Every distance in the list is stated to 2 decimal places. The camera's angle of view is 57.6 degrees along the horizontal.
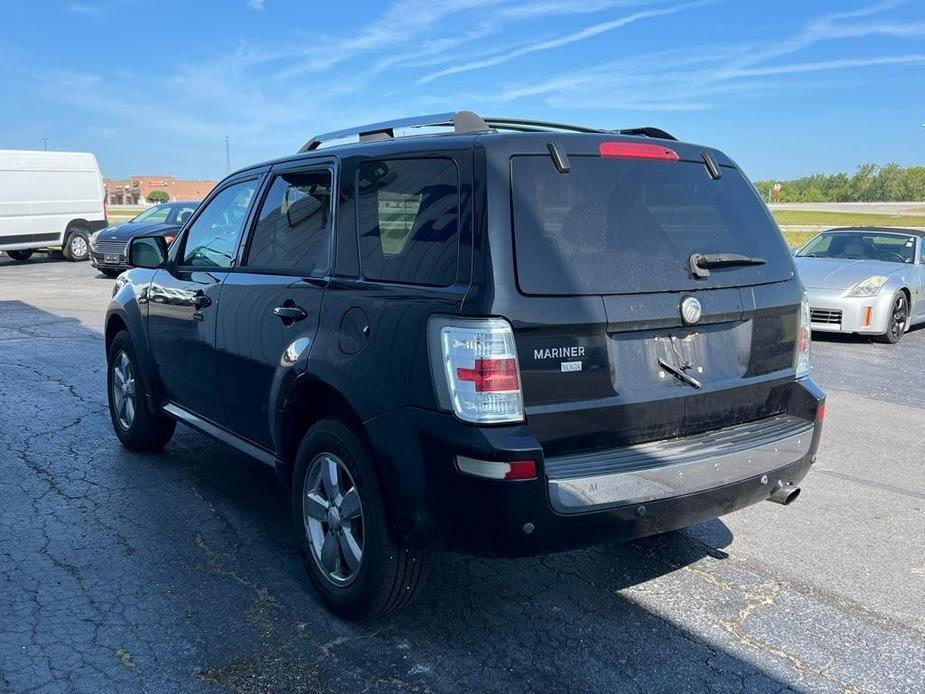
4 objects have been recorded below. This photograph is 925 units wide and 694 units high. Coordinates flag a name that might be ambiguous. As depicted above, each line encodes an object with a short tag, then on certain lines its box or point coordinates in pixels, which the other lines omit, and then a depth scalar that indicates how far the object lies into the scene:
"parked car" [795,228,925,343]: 10.16
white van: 20.45
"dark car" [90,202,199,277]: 17.38
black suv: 2.86
